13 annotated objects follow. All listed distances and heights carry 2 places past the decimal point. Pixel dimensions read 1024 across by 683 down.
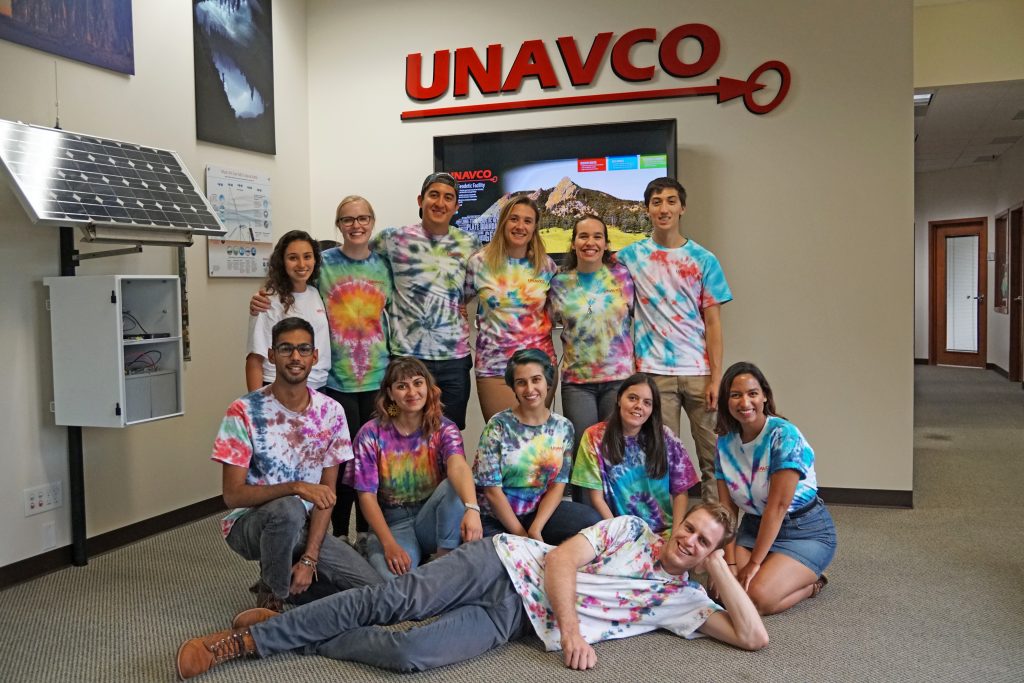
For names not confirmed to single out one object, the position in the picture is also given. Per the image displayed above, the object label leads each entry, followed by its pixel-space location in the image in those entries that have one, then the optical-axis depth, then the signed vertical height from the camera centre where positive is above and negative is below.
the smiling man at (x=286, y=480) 2.74 -0.57
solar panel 2.99 +0.49
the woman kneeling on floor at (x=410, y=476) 2.90 -0.59
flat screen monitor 4.44 +0.72
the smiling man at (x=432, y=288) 3.46 +0.08
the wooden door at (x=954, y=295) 11.99 +0.10
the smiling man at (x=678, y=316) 3.53 -0.05
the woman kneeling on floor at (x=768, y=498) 2.87 -0.68
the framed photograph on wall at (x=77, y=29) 3.25 +1.15
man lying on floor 2.44 -0.89
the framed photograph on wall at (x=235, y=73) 4.24 +1.24
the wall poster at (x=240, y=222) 4.32 +0.47
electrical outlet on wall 3.34 -0.74
